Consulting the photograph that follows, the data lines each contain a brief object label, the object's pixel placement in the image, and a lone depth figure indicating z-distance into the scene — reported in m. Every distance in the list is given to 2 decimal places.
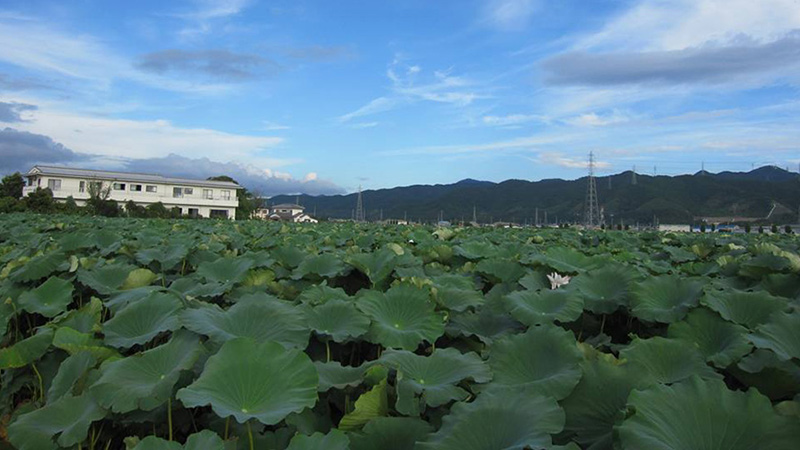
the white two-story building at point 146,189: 48.12
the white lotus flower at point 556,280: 2.45
